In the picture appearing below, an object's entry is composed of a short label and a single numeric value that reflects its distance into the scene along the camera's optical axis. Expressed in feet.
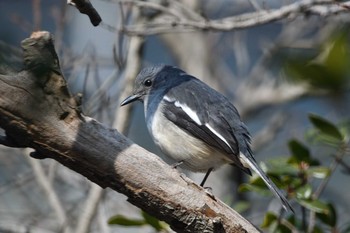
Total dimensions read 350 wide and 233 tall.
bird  26.45
